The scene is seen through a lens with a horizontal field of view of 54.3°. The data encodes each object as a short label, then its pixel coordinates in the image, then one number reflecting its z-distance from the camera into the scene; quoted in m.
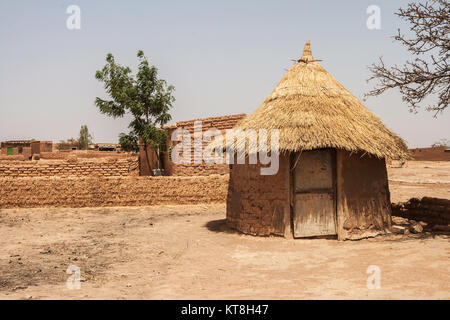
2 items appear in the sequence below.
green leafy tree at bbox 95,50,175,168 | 18.72
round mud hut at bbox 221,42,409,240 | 8.76
